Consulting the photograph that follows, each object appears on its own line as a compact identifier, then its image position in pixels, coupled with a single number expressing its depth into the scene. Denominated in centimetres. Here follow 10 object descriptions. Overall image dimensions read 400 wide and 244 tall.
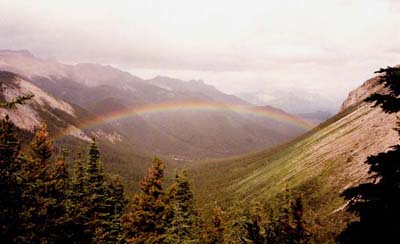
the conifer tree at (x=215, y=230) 4950
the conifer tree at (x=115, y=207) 4116
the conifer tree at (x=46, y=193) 2947
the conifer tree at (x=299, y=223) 3806
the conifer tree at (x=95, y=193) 4028
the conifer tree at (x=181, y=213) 3312
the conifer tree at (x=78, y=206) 3481
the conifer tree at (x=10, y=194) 1806
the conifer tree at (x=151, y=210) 3406
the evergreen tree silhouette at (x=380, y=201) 841
